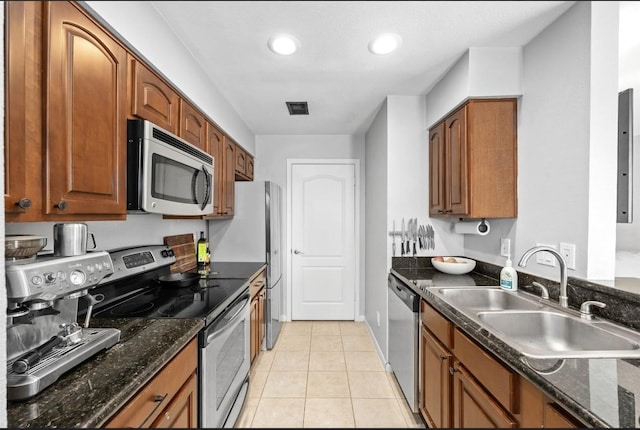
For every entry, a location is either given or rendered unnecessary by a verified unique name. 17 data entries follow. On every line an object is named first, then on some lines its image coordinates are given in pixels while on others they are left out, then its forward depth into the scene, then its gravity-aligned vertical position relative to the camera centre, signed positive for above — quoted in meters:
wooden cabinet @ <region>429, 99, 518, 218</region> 1.61 +0.31
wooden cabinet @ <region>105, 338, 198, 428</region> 0.65 -0.53
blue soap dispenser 1.51 -0.33
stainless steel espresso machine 0.65 -0.30
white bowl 2.02 -0.36
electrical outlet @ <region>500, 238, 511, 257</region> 1.83 -0.21
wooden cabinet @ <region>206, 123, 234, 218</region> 2.09 +0.31
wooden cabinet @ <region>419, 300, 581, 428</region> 0.83 -0.62
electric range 1.34 -0.45
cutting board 2.19 -0.31
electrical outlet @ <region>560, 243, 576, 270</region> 0.77 -0.11
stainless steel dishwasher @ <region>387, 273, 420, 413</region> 1.77 -0.81
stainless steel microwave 1.05 +0.16
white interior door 3.53 -0.24
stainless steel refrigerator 2.69 -0.19
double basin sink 0.90 -0.42
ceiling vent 1.61 +0.63
